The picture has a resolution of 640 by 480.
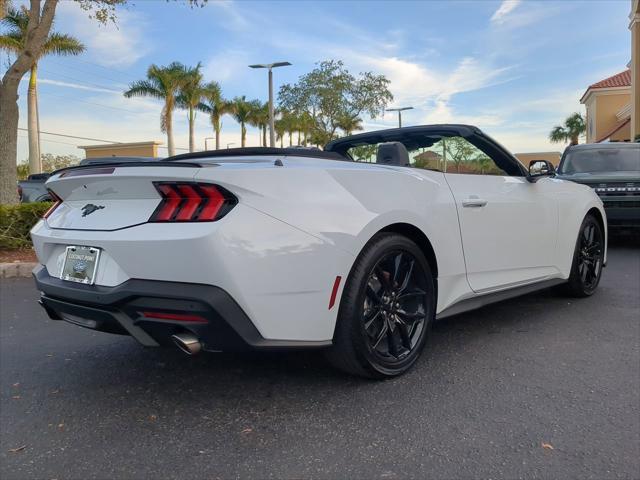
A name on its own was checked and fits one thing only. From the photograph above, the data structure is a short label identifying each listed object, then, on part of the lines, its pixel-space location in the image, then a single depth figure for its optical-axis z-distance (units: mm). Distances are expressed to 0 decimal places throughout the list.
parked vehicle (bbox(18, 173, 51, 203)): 12613
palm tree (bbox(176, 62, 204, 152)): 36141
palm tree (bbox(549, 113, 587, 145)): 54581
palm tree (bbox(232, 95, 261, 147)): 46444
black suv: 7527
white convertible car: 2233
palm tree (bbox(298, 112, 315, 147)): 32250
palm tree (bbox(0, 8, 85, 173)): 20172
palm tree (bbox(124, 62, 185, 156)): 35156
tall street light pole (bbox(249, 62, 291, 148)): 22266
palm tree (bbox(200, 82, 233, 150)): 39094
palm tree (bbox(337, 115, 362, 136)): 31991
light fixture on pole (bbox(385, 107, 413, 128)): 31641
